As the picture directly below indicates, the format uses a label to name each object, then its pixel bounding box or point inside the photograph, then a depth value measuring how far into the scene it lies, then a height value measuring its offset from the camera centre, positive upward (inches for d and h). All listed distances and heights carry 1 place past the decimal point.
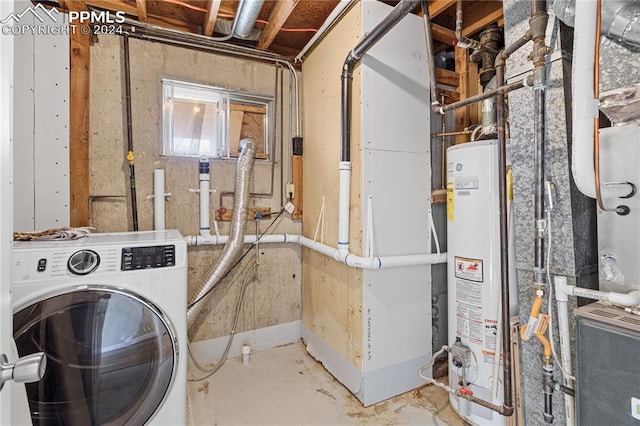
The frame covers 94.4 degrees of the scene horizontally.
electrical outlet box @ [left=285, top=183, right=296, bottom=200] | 100.3 +9.1
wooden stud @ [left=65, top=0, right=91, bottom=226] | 75.0 +23.1
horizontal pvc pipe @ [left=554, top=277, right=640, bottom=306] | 33.6 -9.9
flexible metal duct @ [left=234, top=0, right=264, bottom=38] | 72.3 +51.9
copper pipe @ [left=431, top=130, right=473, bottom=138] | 75.8 +21.3
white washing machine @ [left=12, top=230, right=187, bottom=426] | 44.9 -17.6
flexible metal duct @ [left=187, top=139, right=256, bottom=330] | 83.5 -5.5
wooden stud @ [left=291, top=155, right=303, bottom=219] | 100.4 +12.5
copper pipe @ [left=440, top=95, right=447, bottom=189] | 81.6 +15.2
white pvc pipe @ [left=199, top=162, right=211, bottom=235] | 86.5 +4.0
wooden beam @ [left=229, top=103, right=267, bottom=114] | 94.3 +35.1
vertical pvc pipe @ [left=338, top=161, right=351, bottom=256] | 72.0 +2.7
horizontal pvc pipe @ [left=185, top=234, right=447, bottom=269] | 67.9 -9.9
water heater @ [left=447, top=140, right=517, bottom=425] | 58.8 -13.6
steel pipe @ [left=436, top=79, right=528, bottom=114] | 46.3 +21.1
